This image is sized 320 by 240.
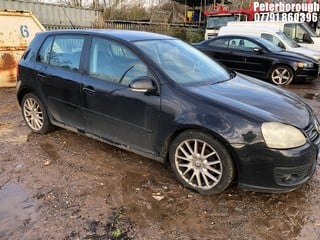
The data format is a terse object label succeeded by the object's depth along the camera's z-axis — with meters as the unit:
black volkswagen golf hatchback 3.28
